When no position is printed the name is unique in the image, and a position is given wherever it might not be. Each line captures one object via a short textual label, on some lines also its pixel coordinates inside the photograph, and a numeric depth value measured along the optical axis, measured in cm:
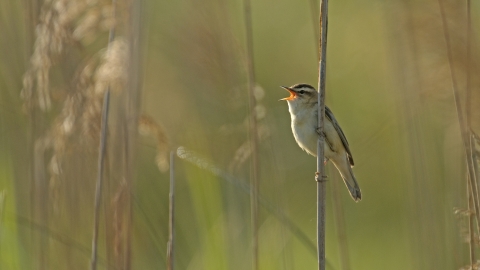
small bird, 710
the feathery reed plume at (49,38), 529
